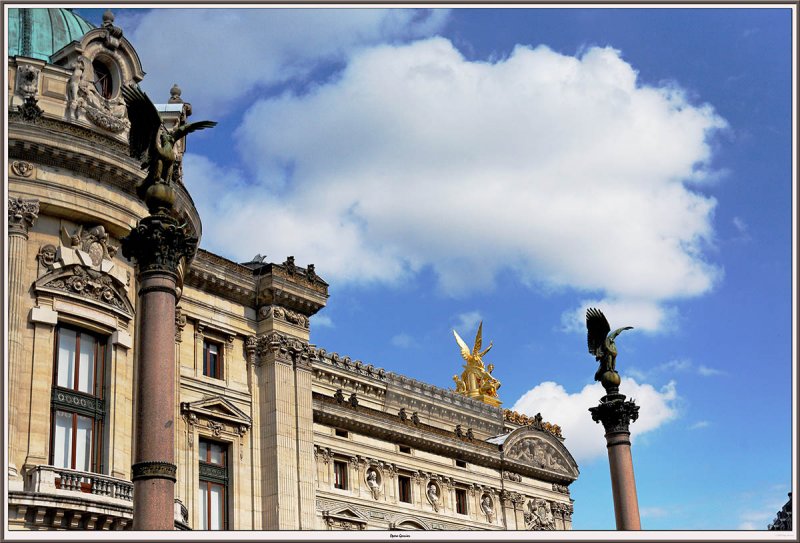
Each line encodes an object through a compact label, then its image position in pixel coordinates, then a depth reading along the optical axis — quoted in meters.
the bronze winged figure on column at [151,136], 22.28
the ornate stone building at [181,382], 31.91
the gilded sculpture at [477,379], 61.80
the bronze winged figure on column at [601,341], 31.86
